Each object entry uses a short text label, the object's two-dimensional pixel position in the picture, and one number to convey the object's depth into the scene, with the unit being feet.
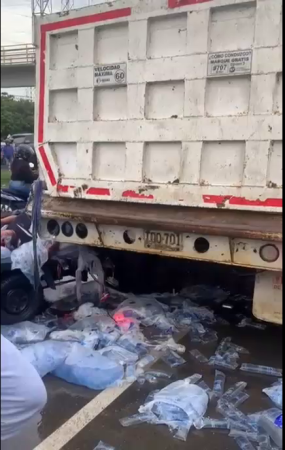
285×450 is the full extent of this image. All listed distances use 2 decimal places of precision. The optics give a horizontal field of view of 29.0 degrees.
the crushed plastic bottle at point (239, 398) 11.03
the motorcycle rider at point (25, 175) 9.53
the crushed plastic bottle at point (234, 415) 10.13
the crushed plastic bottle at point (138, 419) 10.27
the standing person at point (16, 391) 4.76
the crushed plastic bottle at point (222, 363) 12.78
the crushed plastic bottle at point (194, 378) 11.76
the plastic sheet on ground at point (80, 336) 13.28
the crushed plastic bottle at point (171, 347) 13.52
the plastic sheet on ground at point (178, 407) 10.09
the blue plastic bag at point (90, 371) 11.68
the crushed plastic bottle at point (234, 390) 11.29
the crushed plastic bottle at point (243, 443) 9.44
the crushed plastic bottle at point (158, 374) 12.12
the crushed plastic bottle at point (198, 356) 13.05
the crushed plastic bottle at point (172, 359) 12.84
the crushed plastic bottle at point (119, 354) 12.54
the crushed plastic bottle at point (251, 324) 15.58
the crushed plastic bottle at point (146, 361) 12.63
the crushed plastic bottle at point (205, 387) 11.35
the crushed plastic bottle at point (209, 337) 14.34
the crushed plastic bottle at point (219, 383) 11.43
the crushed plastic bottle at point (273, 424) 9.59
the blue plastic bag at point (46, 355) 11.78
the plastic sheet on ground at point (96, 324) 14.33
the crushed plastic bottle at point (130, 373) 11.90
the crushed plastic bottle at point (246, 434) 9.71
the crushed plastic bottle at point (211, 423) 10.10
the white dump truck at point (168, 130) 11.87
